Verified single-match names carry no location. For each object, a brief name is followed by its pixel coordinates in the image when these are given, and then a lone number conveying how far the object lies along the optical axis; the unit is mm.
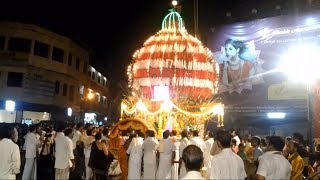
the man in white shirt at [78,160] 12953
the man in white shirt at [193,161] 3825
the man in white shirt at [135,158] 11984
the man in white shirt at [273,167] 5207
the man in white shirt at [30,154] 11234
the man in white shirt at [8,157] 6879
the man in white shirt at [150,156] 12062
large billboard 20719
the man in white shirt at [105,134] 13227
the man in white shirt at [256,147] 11086
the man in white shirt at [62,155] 10555
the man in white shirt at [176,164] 13150
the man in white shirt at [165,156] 12531
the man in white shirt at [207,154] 13836
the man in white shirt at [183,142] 12922
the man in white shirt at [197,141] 13119
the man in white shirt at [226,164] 4922
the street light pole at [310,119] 10711
